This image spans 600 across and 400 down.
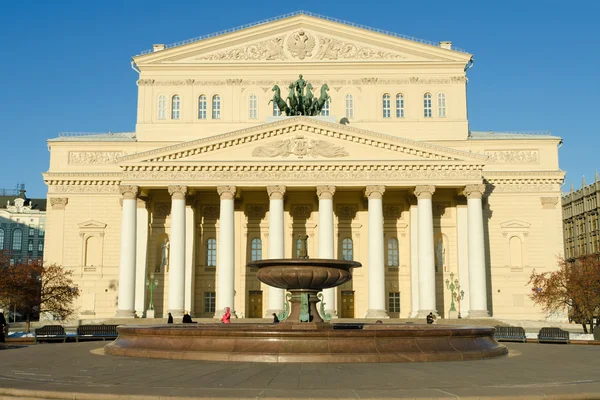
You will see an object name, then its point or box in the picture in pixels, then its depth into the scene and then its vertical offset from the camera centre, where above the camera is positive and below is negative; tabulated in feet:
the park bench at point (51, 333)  97.81 -4.62
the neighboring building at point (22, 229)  341.21 +33.83
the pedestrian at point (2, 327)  88.66 -3.35
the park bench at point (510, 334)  103.04 -5.49
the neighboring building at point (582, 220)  267.39 +29.80
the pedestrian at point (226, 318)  127.26 -3.45
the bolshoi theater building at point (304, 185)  158.71 +25.77
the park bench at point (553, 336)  98.58 -5.54
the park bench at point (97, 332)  101.14 -4.60
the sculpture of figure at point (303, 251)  77.00 +5.05
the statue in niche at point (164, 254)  174.81 +10.99
